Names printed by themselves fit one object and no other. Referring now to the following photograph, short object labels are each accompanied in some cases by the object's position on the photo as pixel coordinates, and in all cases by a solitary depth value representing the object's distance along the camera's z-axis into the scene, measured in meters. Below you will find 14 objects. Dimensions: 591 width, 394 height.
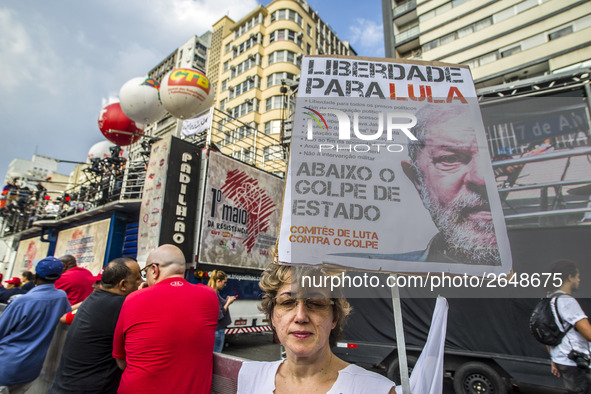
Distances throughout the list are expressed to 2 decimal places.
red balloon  12.20
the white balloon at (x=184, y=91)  9.87
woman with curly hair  1.40
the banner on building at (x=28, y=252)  16.47
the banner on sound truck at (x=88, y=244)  11.63
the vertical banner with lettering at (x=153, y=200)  8.03
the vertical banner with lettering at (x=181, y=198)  8.11
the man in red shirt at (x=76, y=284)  4.55
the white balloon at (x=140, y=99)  10.79
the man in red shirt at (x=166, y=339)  2.12
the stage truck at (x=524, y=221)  4.27
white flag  1.51
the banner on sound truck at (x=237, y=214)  8.88
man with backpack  2.78
